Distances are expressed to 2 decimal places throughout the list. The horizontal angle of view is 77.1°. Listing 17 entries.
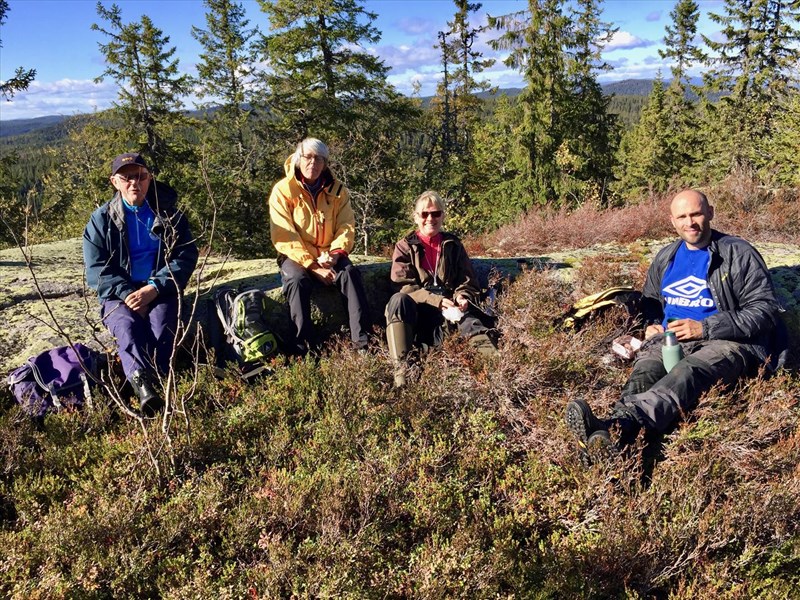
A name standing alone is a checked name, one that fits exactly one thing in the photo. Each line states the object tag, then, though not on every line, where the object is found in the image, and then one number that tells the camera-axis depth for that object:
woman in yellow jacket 4.97
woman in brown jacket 4.91
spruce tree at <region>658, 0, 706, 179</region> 32.78
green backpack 4.67
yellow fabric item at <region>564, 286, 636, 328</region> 5.05
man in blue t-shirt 3.57
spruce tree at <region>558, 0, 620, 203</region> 23.33
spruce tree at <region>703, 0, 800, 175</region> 23.23
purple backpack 4.07
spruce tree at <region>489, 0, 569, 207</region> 21.00
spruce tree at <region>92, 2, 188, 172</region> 18.78
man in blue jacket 4.36
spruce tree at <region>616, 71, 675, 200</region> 30.36
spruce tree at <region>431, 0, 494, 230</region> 25.52
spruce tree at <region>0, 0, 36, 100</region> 8.89
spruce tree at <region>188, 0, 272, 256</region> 18.08
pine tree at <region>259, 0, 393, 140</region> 17.45
